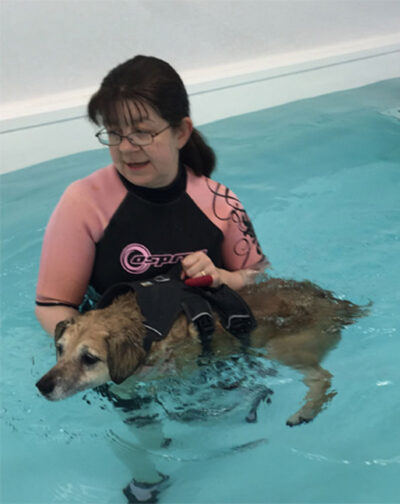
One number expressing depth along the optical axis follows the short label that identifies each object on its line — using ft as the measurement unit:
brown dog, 5.93
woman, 6.49
